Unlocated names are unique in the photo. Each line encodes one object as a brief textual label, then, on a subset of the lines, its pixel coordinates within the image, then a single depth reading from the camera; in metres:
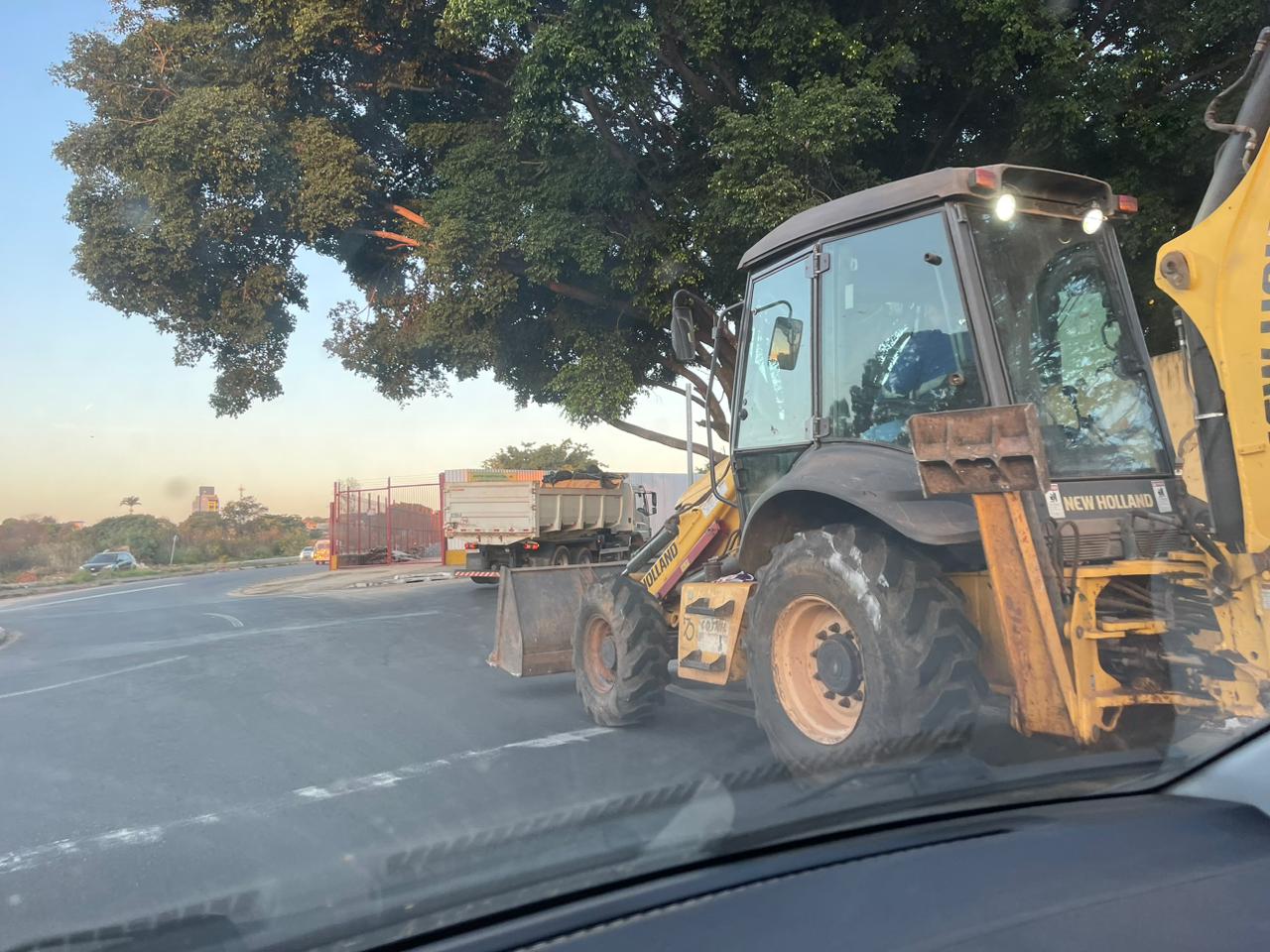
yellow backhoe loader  3.52
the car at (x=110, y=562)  40.94
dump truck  19.34
